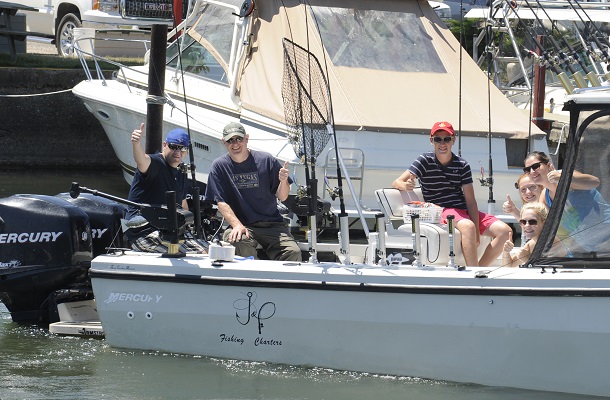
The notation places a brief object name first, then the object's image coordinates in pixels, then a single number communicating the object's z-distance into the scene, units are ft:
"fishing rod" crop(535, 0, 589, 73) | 82.79
